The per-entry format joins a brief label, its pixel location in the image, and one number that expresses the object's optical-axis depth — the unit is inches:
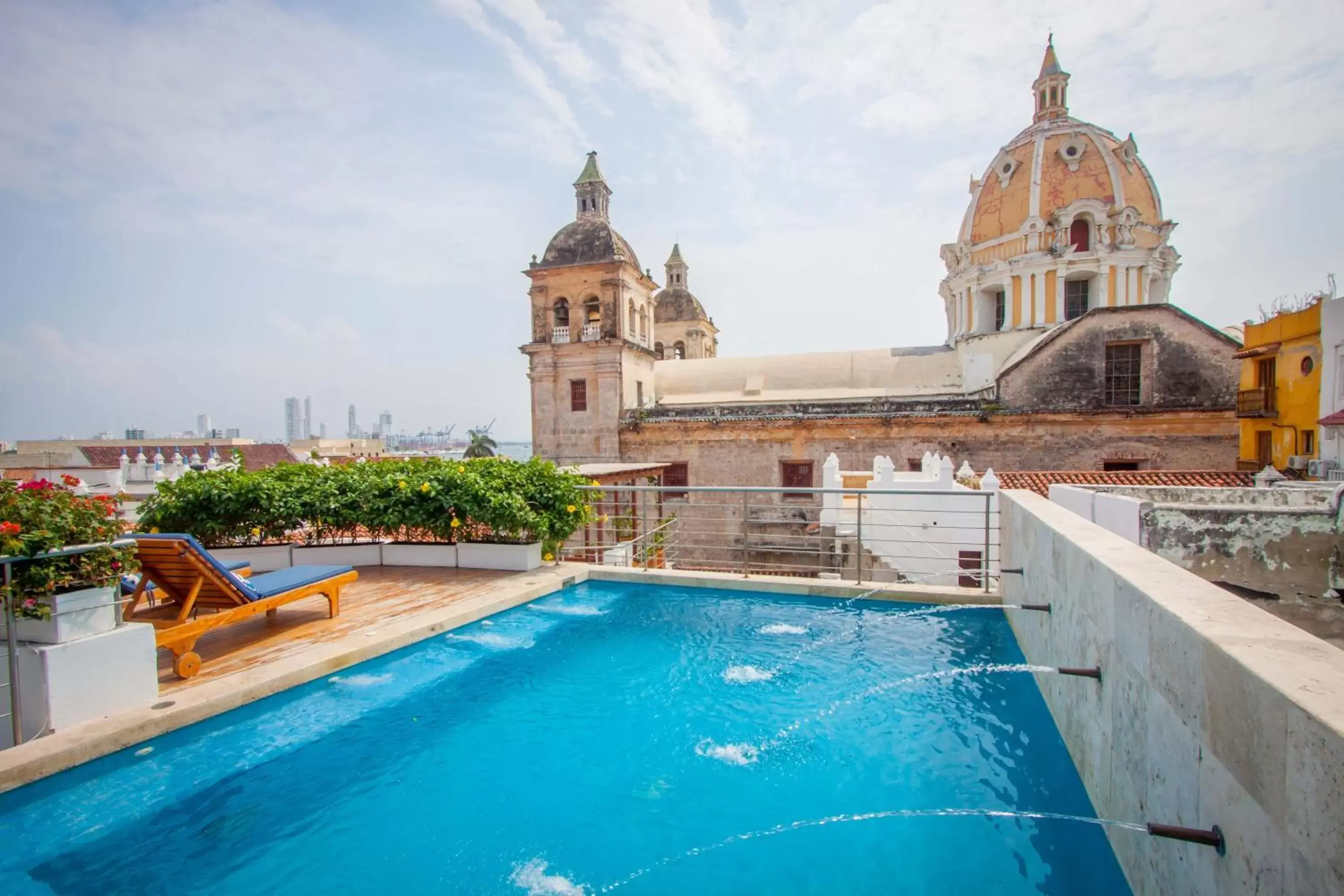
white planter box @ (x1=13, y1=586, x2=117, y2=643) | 138.8
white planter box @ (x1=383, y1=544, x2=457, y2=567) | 304.8
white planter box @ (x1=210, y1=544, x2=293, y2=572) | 303.0
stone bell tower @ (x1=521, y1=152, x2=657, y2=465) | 850.1
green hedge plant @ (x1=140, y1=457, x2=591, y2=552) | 286.2
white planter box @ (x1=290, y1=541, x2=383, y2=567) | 307.0
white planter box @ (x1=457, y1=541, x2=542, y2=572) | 297.0
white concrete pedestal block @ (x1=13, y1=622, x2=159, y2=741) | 137.5
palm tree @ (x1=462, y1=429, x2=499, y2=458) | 1391.5
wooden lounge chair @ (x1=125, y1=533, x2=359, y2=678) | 170.9
